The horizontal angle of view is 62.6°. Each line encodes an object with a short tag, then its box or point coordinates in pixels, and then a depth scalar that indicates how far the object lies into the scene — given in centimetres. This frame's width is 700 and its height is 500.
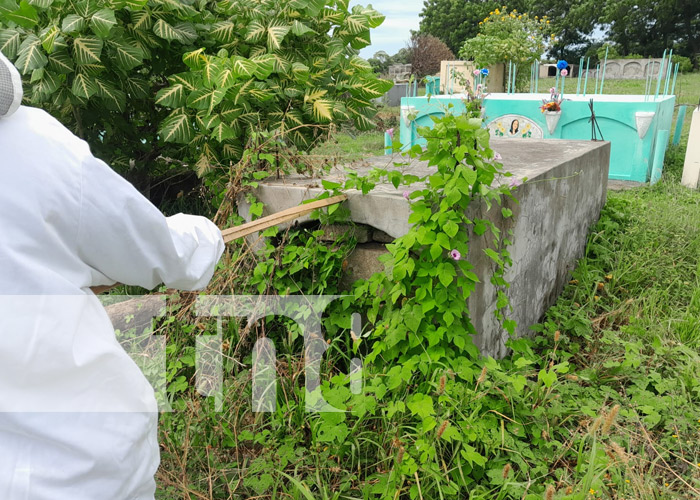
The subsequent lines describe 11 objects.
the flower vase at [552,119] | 737
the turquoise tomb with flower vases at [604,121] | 688
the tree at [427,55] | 2747
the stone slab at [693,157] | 666
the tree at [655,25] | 3178
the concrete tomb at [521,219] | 248
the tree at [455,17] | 3716
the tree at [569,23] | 3584
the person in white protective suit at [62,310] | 102
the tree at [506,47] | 1025
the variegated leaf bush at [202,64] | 289
